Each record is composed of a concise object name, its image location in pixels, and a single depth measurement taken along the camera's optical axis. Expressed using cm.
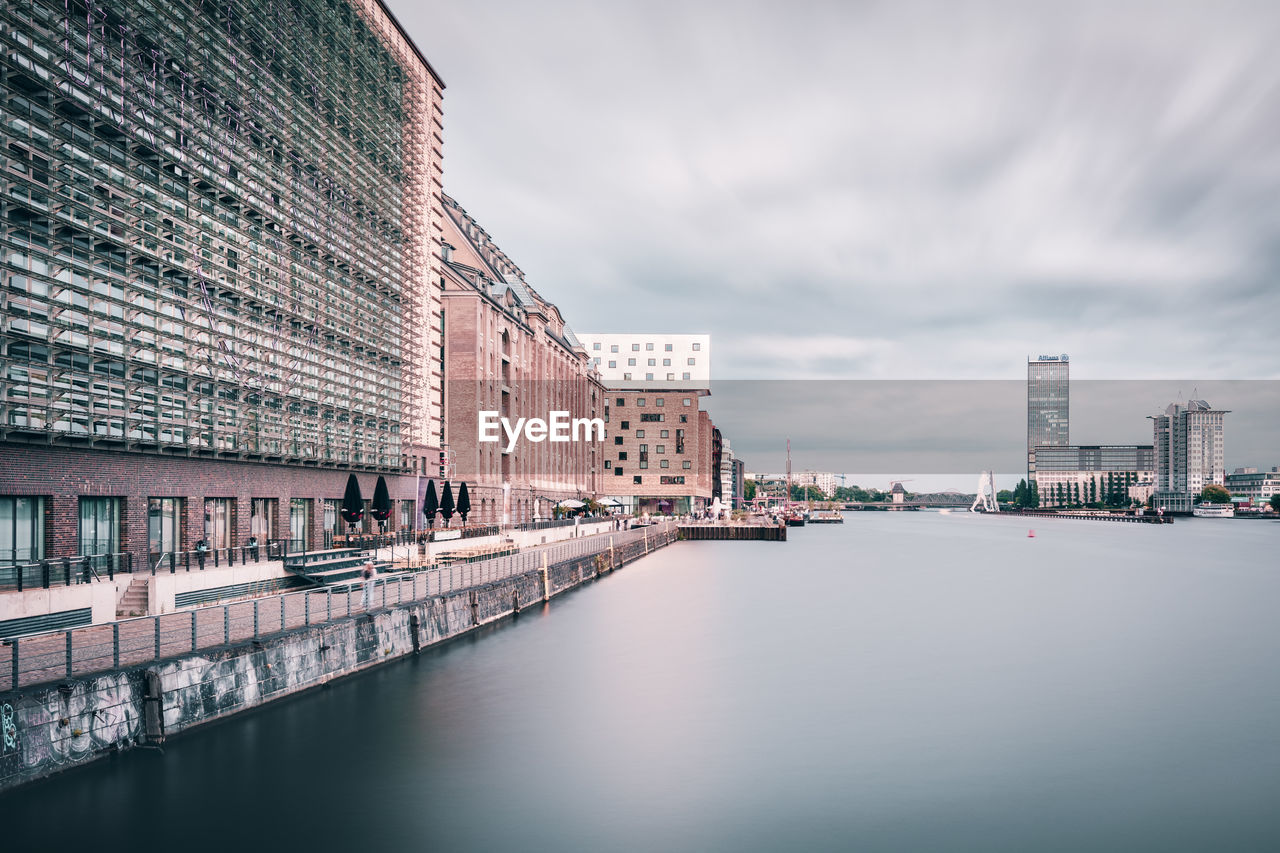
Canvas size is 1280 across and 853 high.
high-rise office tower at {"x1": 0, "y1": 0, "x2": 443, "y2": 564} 2905
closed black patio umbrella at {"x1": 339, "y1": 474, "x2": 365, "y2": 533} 3944
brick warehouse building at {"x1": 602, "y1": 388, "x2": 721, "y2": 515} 14588
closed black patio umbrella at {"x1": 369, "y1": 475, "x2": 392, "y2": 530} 4209
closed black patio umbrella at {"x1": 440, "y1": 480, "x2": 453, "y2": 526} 5131
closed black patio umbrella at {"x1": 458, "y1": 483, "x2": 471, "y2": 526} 5331
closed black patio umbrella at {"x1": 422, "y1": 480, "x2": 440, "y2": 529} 4927
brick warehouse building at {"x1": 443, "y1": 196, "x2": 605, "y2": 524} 7281
